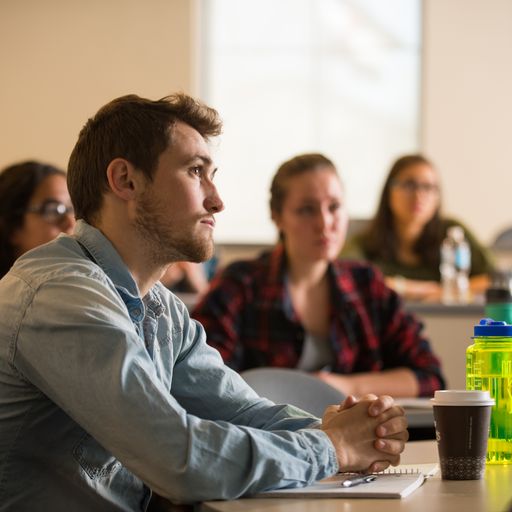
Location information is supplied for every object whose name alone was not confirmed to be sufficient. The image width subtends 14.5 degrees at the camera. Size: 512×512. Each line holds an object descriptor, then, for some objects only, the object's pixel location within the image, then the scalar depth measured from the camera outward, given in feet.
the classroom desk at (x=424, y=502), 8.68
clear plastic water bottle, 23.10
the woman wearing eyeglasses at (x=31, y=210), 14.07
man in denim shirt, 8.94
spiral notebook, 8.93
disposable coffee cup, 9.35
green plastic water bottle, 9.78
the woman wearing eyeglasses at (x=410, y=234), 24.64
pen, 9.18
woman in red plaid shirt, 14.16
